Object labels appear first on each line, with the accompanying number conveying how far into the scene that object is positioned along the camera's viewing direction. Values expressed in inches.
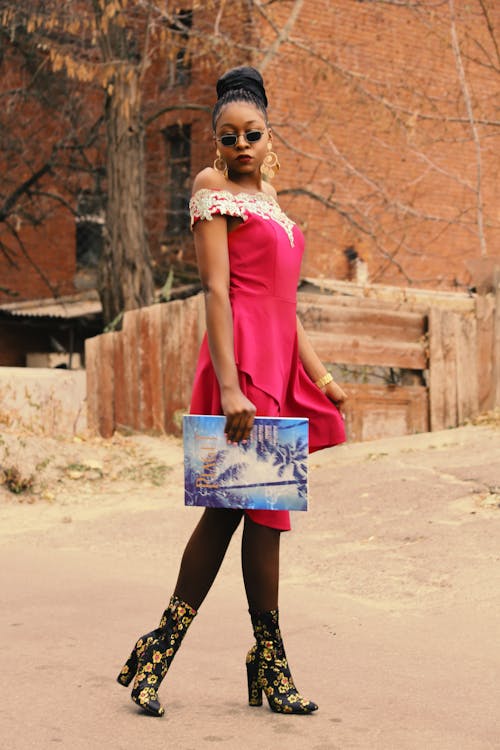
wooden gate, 443.8
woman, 140.8
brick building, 813.9
